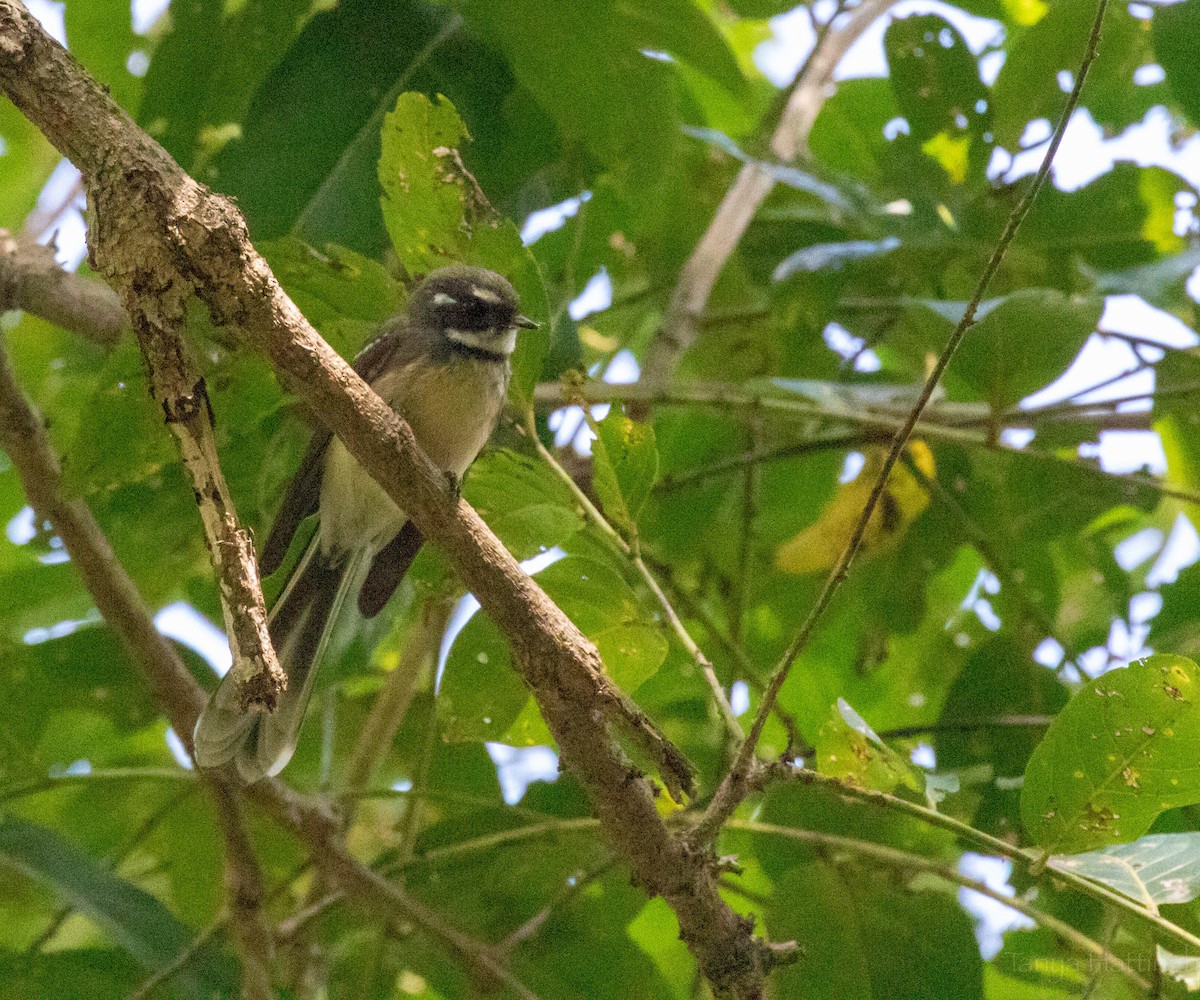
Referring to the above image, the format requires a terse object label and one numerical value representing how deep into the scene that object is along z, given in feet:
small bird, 20.70
